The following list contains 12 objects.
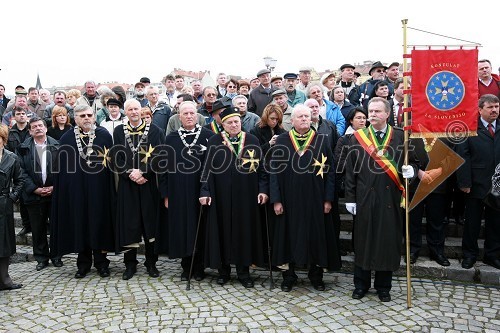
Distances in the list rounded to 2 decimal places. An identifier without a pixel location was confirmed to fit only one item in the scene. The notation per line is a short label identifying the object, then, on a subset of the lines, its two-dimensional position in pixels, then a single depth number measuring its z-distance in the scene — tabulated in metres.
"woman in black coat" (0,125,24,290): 6.20
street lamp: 16.66
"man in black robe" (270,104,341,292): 5.91
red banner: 5.46
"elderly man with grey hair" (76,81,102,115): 9.57
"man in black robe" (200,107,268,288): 6.21
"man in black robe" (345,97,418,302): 5.43
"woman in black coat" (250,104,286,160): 6.71
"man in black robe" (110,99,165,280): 6.52
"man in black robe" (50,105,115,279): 6.72
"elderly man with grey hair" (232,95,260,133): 7.61
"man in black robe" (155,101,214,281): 6.43
